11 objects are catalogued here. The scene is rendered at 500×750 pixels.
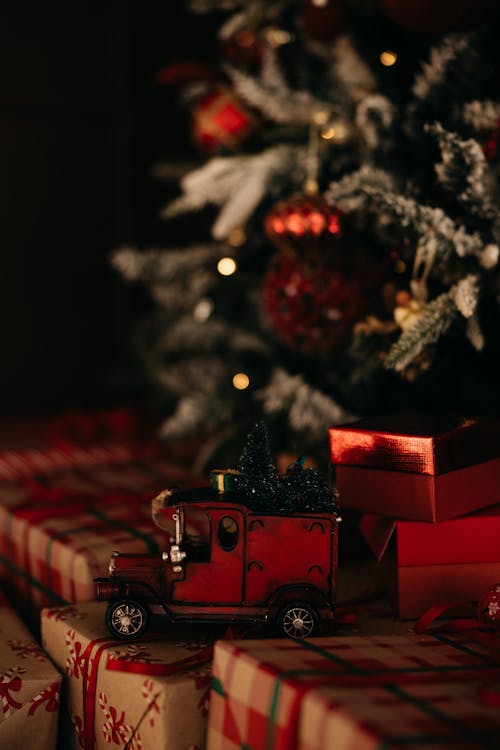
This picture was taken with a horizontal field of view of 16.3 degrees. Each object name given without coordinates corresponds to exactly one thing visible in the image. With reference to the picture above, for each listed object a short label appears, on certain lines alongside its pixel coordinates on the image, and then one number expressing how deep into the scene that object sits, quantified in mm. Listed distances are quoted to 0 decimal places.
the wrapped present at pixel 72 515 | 1300
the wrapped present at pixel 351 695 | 981
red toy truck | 1141
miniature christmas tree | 1145
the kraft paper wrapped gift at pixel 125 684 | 1087
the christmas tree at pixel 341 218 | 1264
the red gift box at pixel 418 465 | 1169
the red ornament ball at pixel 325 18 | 1385
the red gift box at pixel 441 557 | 1184
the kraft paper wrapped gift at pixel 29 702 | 1151
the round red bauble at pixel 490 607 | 1147
